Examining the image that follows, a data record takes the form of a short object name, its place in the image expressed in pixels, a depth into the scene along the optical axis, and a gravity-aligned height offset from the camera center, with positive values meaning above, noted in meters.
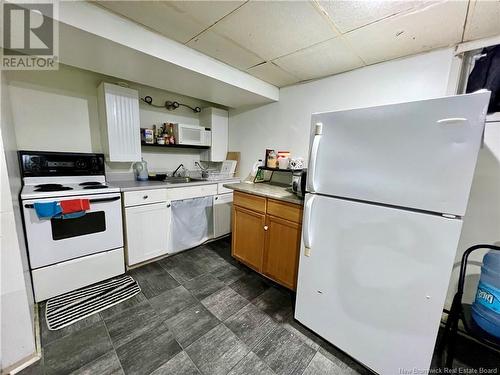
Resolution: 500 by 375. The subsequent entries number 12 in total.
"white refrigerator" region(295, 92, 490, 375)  0.90 -0.31
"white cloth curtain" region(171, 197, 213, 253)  2.40 -0.85
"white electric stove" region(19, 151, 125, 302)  1.56 -0.65
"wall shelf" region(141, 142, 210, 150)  2.53 +0.10
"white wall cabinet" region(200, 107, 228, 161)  3.04 +0.40
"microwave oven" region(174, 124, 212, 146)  2.72 +0.27
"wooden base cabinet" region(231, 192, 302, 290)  1.73 -0.74
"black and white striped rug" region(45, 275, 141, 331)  1.51 -1.25
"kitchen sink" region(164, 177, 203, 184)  2.44 -0.34
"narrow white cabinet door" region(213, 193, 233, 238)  2.80 -0.82
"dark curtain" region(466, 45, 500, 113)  1.35 +0.63
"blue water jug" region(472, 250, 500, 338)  1.04 -0.69
